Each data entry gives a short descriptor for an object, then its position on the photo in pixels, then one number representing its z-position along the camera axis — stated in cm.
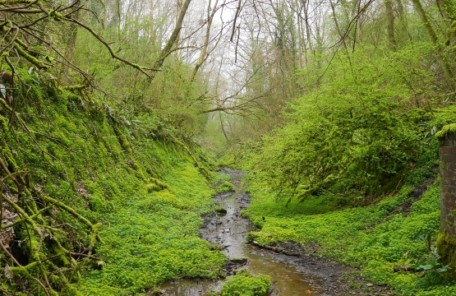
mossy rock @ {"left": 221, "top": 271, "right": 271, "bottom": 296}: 600
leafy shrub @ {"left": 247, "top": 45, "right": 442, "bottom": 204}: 916
